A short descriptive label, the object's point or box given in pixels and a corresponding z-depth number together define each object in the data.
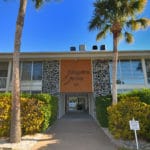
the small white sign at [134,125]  6.20
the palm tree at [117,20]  8.67
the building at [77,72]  13.06
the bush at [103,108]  9.33
